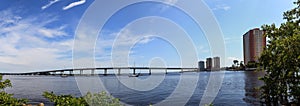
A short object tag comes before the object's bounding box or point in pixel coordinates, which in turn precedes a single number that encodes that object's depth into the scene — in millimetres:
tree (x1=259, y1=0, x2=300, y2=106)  9126
